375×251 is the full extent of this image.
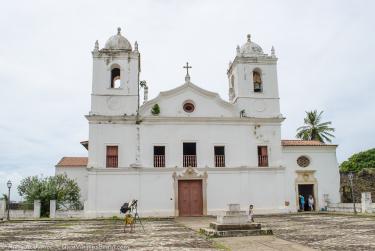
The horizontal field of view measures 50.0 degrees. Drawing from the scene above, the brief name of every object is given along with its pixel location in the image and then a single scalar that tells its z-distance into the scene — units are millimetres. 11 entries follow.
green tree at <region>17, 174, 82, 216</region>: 25688
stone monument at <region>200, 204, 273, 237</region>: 12477
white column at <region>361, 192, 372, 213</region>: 23052
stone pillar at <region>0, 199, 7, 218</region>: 24222
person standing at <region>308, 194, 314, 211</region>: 26608
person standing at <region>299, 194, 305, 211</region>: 26781
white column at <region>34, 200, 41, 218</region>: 24438
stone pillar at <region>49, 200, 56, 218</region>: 23750
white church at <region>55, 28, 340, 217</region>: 24234
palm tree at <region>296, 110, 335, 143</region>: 43844
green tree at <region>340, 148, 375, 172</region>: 44969
